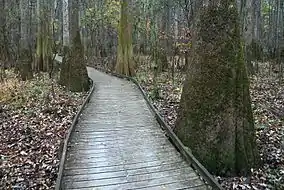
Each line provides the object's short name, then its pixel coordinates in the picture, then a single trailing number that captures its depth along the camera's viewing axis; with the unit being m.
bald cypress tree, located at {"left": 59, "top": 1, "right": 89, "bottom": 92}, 8.37
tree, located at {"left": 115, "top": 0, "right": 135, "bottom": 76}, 11.00
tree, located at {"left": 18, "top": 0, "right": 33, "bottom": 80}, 10.10
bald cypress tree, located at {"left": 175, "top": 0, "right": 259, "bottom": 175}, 3.99
